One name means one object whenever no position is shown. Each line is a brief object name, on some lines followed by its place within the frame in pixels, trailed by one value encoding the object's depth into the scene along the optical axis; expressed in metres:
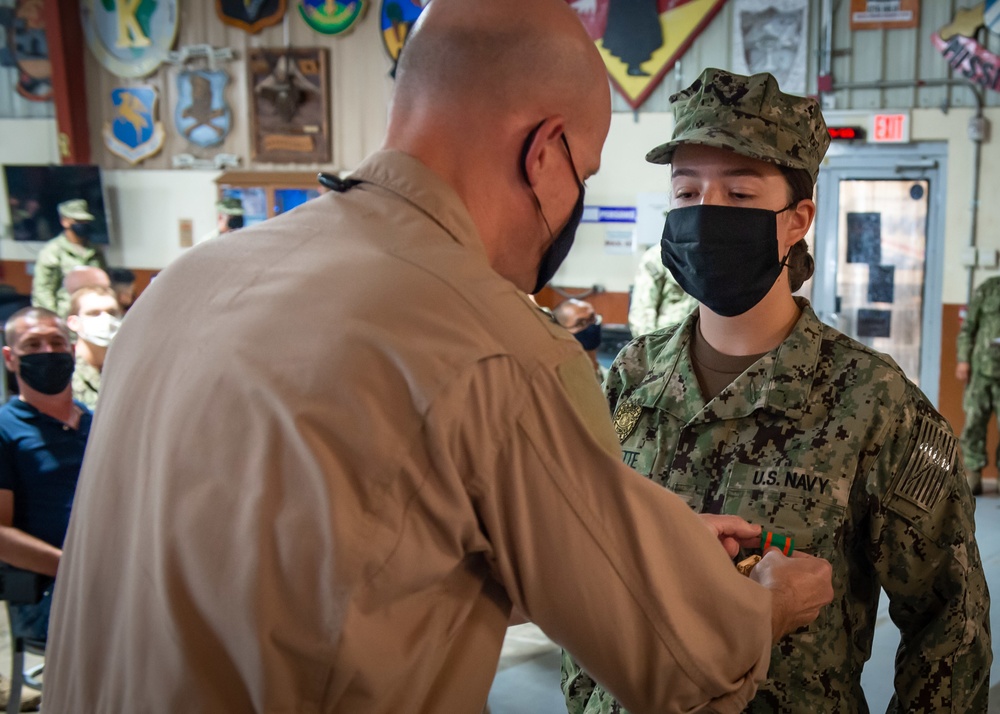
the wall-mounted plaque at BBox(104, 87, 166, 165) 9.61
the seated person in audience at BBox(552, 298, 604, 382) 4.96
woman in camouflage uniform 1.50
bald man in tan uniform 0.89
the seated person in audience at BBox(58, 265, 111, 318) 5.96
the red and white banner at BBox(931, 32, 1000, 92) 6.83
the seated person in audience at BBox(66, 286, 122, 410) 4.84
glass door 7.19
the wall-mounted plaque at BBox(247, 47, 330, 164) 8.90
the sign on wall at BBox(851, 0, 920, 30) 7.04
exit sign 7.08
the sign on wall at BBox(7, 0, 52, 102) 9.84
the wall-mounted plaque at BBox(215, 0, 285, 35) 8.95
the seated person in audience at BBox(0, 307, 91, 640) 3.04
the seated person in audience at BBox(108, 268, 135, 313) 7.89
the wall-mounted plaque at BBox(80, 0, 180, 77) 9.43
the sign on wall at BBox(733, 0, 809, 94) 7.39
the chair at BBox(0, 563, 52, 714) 2.81
